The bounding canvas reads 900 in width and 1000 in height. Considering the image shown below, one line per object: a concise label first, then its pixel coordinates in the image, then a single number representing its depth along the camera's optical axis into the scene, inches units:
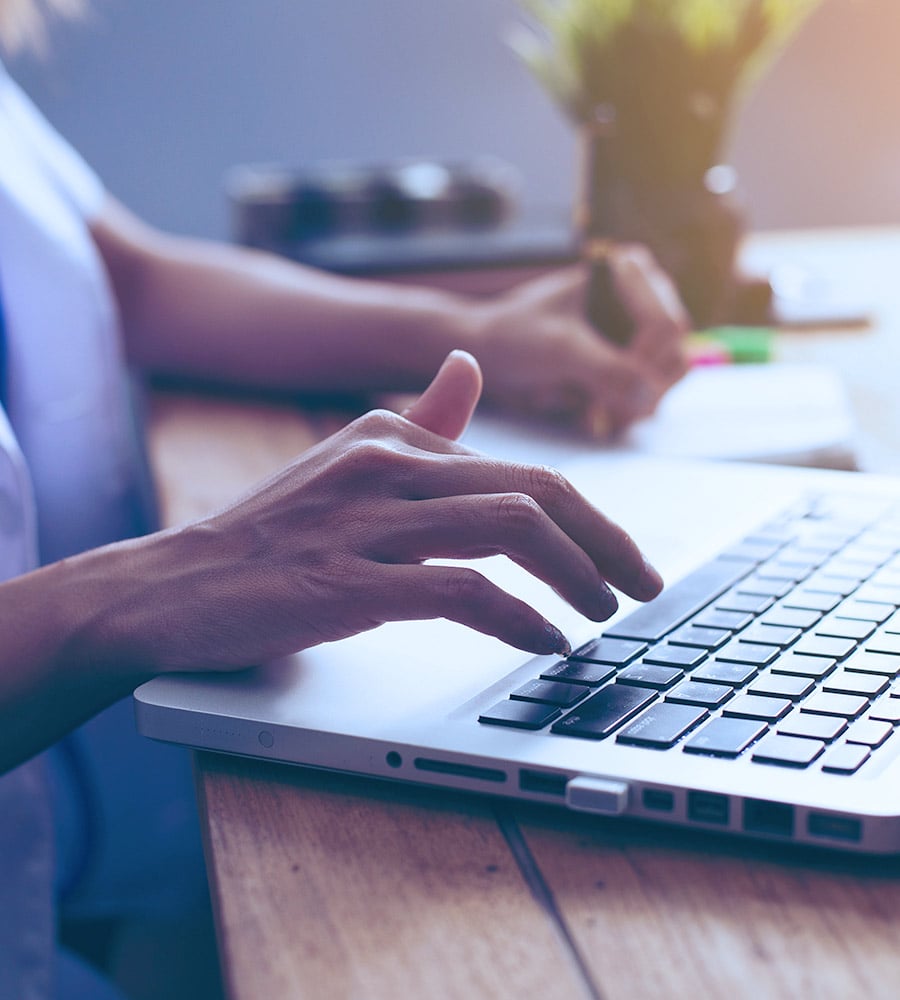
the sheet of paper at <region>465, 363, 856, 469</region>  29.4
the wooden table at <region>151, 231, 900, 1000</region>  11.9
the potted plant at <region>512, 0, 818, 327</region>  42.6
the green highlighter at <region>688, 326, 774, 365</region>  39.1
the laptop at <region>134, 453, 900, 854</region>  13.6
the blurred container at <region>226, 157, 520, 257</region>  53.8
